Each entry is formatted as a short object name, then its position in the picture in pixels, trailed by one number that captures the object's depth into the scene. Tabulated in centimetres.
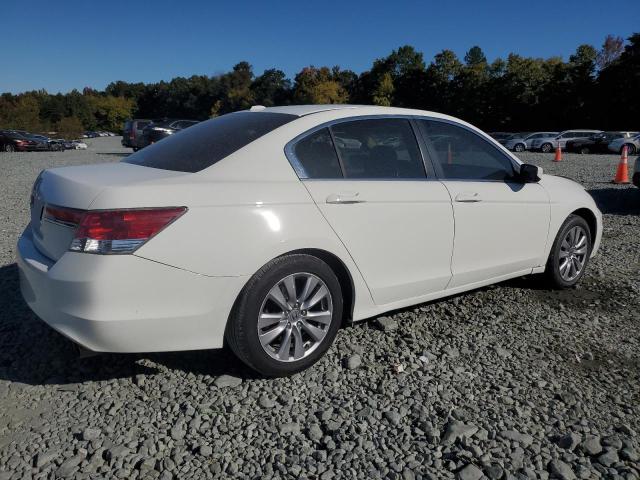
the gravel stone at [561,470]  233
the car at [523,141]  3647
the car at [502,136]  4082
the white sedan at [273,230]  262
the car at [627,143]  2991
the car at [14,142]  3120
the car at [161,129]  1970
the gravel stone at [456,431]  259
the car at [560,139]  3478
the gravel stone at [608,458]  242
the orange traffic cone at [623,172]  1288
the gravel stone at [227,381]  307
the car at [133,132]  2441
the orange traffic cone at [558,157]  2332
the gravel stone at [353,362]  332
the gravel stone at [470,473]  232
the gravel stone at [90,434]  258
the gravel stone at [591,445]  250
